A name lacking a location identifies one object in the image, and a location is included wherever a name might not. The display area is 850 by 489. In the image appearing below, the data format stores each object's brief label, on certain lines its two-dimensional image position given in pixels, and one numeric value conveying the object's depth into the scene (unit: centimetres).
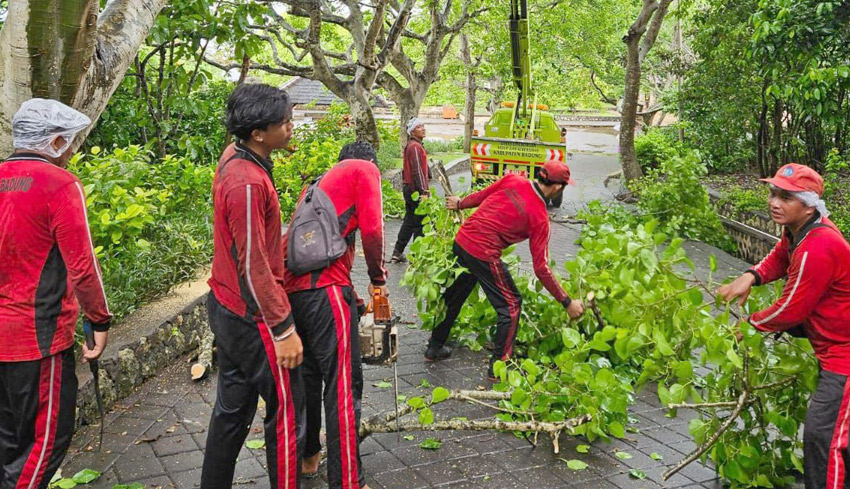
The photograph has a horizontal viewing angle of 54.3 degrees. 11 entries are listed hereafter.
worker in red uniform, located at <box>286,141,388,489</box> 388
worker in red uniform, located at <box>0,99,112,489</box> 329
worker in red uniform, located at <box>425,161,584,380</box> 557
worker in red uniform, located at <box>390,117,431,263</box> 970
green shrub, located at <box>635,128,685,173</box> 1974
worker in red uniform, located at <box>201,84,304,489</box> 334
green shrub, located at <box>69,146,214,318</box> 596
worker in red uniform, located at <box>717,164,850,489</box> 361
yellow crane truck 1612
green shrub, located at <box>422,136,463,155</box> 3000
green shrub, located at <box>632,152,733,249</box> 1173
